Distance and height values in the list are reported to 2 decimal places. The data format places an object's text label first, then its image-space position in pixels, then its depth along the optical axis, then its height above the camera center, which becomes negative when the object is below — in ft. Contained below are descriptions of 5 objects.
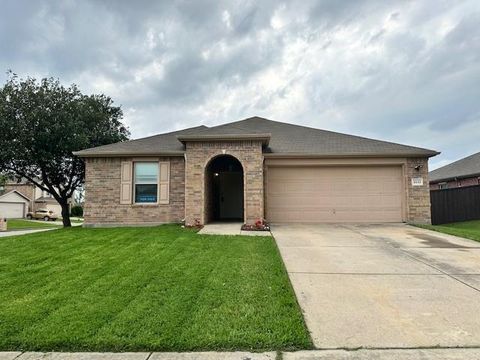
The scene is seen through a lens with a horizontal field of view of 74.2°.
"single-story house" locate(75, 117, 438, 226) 39.68 +2.06
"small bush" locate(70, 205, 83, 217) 145.46 -5.08
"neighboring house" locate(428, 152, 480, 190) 64.44 +5.72
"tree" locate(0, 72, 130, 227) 54.03 +12.22
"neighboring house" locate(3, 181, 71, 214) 146.00 +1.05
